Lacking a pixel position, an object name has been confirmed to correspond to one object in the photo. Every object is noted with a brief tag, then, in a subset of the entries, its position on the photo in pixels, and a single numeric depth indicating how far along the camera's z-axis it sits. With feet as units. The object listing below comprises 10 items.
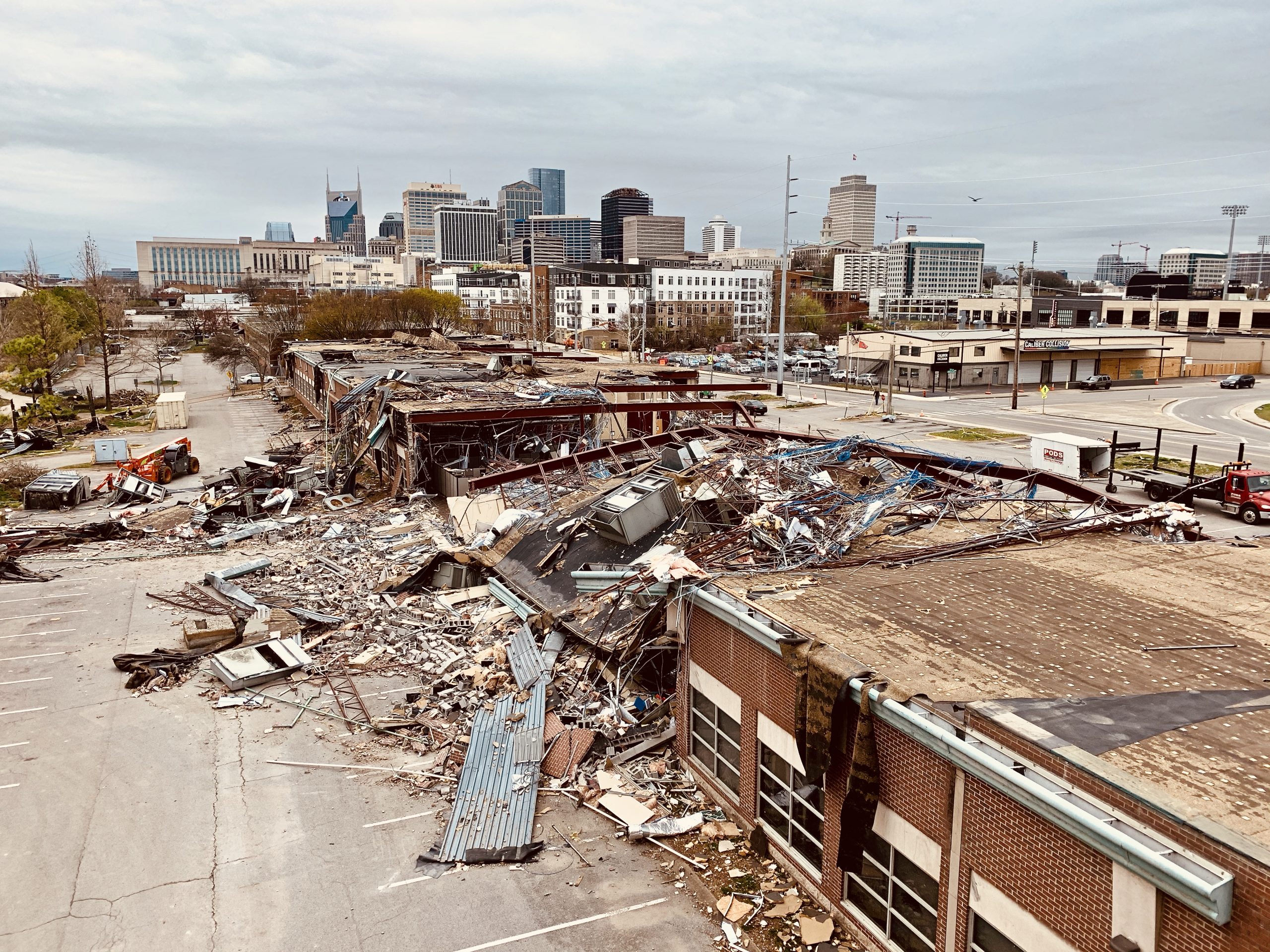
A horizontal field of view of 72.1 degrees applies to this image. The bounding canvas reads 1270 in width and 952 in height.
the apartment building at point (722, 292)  488.44
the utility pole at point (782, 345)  229.04
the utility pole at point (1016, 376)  208.23
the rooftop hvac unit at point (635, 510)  67.77
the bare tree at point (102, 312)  221.66
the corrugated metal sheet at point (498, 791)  43.55
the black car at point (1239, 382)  255.70
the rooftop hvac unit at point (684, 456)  84.38
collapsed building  26.99
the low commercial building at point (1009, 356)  258.98
